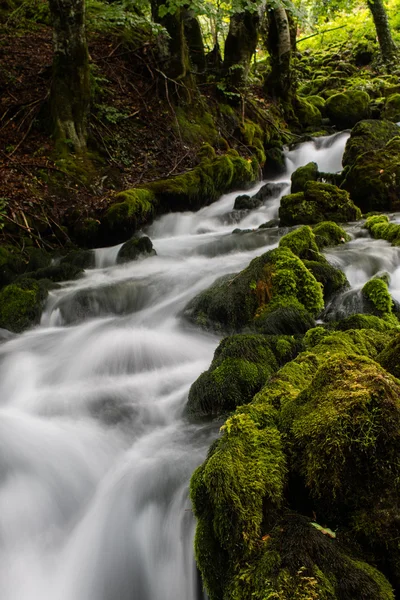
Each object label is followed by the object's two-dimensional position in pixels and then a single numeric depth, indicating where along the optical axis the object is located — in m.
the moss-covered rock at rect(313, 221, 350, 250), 7.06
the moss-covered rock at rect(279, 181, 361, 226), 8.15
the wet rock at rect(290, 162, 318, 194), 9.91
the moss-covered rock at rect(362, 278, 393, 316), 4.84
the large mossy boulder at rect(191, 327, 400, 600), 1.60
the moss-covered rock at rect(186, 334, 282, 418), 3.54
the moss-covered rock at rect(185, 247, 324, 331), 4.98
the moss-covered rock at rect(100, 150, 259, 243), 8.71
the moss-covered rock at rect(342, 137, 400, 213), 9.10
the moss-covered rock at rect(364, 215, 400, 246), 7.15
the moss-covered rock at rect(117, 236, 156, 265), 7.78
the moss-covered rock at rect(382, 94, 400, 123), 14.75
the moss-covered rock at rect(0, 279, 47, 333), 5.96
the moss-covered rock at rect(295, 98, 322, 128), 16.28
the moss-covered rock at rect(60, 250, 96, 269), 7.69
